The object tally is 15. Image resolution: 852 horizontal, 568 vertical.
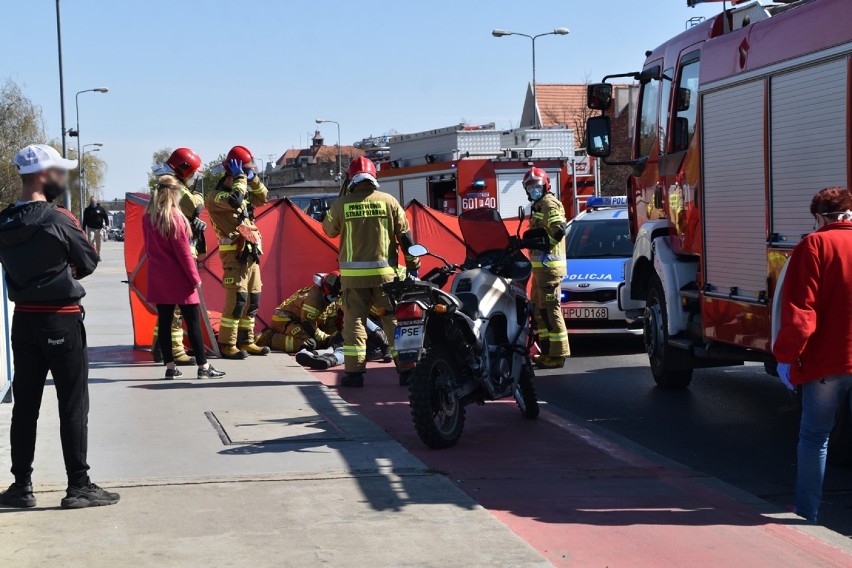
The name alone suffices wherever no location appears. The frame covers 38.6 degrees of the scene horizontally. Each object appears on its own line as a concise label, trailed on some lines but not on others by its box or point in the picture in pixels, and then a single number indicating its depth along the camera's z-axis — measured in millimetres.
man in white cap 5879
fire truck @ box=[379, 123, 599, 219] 25406
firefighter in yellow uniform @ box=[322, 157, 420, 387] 10242
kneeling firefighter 12992
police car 13773
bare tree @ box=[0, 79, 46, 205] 58969
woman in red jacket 5801
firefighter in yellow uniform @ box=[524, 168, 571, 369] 11688
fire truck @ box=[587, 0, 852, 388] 7395
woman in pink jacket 10453
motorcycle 7734
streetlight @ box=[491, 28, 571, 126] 42844
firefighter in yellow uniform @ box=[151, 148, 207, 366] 11172
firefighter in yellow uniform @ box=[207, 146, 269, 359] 12164
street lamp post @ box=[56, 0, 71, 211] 41500
